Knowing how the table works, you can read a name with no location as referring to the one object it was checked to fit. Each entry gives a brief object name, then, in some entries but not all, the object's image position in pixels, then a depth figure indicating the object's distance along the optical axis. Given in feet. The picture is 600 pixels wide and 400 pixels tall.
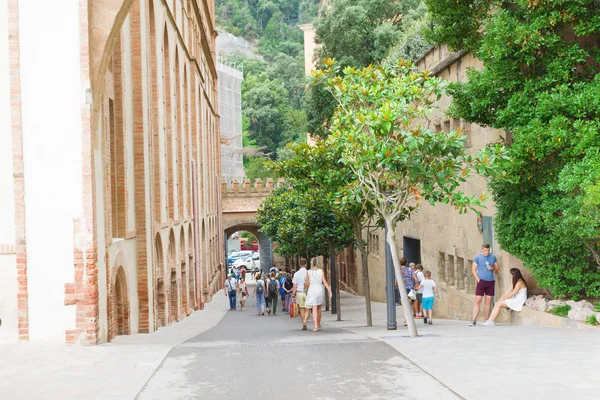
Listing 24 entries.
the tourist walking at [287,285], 98.11
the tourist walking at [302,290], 58.58
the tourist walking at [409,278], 60.03
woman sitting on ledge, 51.26
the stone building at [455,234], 58.03
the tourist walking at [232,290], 114.32
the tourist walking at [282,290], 104.63
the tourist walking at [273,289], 100.41
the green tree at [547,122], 44.65
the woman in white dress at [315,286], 54.29
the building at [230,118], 269.03
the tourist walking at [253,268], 205.57
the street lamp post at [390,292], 52.65
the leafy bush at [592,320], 44.24
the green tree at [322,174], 67.10
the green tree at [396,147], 44.42
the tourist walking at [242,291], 117.01
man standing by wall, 52.85
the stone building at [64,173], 43.01
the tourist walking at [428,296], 58.65
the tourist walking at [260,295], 101.09
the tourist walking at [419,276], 60.54
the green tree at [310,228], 82.12
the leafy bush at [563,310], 47.03
